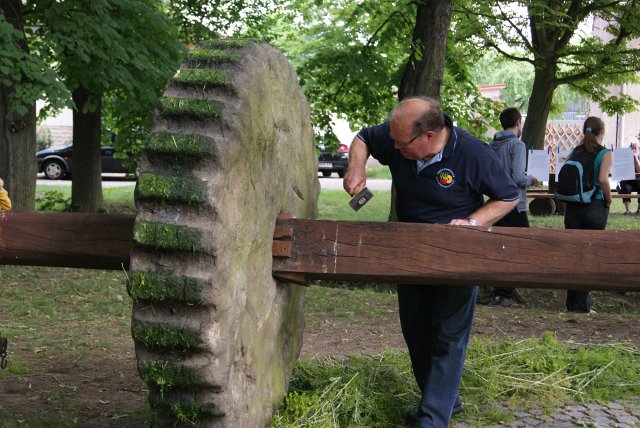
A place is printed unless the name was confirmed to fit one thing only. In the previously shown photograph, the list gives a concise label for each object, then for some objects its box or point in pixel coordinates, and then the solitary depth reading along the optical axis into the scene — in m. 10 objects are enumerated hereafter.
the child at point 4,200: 6.89
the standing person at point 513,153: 8.48
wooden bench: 18.91
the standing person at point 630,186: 19.53
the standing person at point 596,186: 8.30
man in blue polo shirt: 3.90
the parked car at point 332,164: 31.27
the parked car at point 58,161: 28.52
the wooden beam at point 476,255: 3.51
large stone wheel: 3.06
